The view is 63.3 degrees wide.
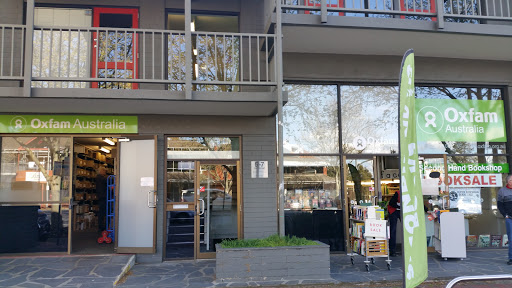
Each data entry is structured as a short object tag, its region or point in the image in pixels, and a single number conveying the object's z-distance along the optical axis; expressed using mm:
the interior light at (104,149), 12612
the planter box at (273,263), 6410
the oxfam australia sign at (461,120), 9180
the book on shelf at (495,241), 9180
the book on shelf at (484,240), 9148
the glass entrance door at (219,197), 8461
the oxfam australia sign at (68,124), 7992
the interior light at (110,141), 9897
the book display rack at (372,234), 7246
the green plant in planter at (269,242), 6652
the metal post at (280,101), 6906
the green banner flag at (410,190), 2840
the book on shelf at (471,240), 9125
